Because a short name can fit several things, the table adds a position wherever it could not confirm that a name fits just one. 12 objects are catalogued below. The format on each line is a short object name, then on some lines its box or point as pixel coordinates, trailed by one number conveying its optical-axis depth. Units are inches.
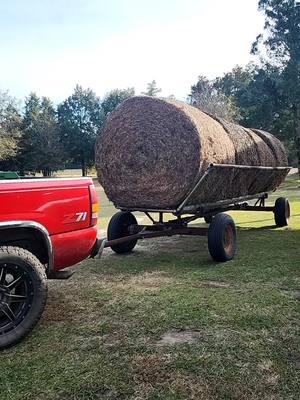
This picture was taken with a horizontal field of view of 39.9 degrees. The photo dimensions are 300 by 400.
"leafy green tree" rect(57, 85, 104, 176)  2442.2
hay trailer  268.1
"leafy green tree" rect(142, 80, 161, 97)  2933.1
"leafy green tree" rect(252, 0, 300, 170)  1359.5
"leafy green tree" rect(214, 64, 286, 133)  1440.7
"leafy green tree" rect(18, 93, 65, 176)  2252.7
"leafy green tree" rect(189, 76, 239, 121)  1705.2
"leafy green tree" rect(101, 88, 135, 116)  2694.4
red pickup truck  142.4
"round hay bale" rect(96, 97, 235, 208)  267.0
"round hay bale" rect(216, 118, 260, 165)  327.0
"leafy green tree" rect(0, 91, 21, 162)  1889.8
